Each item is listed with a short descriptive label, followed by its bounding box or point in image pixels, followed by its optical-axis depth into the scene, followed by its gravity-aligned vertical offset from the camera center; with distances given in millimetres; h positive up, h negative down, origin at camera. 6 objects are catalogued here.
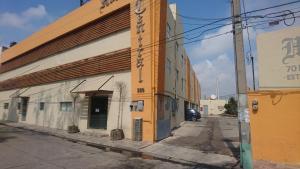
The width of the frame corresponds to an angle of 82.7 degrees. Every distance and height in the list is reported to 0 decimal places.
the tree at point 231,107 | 38076 -1044
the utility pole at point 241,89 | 6406 +524
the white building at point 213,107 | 47490 -1265
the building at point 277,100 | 7021 +90
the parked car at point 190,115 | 23305 -1717
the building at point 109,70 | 10973 +2612
